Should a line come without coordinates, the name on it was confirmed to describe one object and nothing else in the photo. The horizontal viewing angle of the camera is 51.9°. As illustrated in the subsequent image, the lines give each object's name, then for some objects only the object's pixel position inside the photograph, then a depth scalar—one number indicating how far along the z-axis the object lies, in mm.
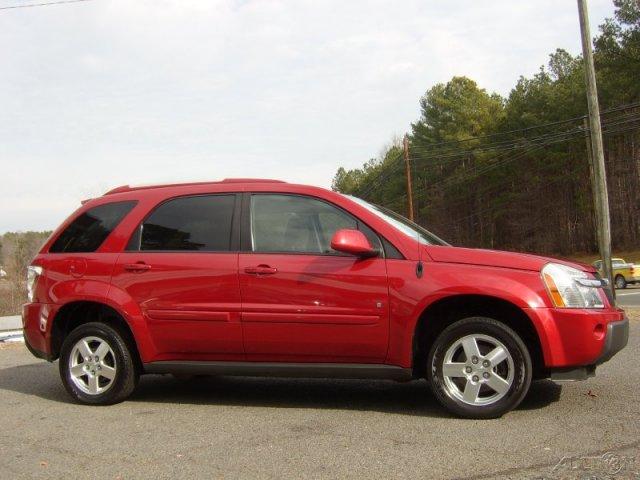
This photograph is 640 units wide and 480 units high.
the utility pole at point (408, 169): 34438
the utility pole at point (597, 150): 13594
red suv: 4586
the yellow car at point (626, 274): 28422
